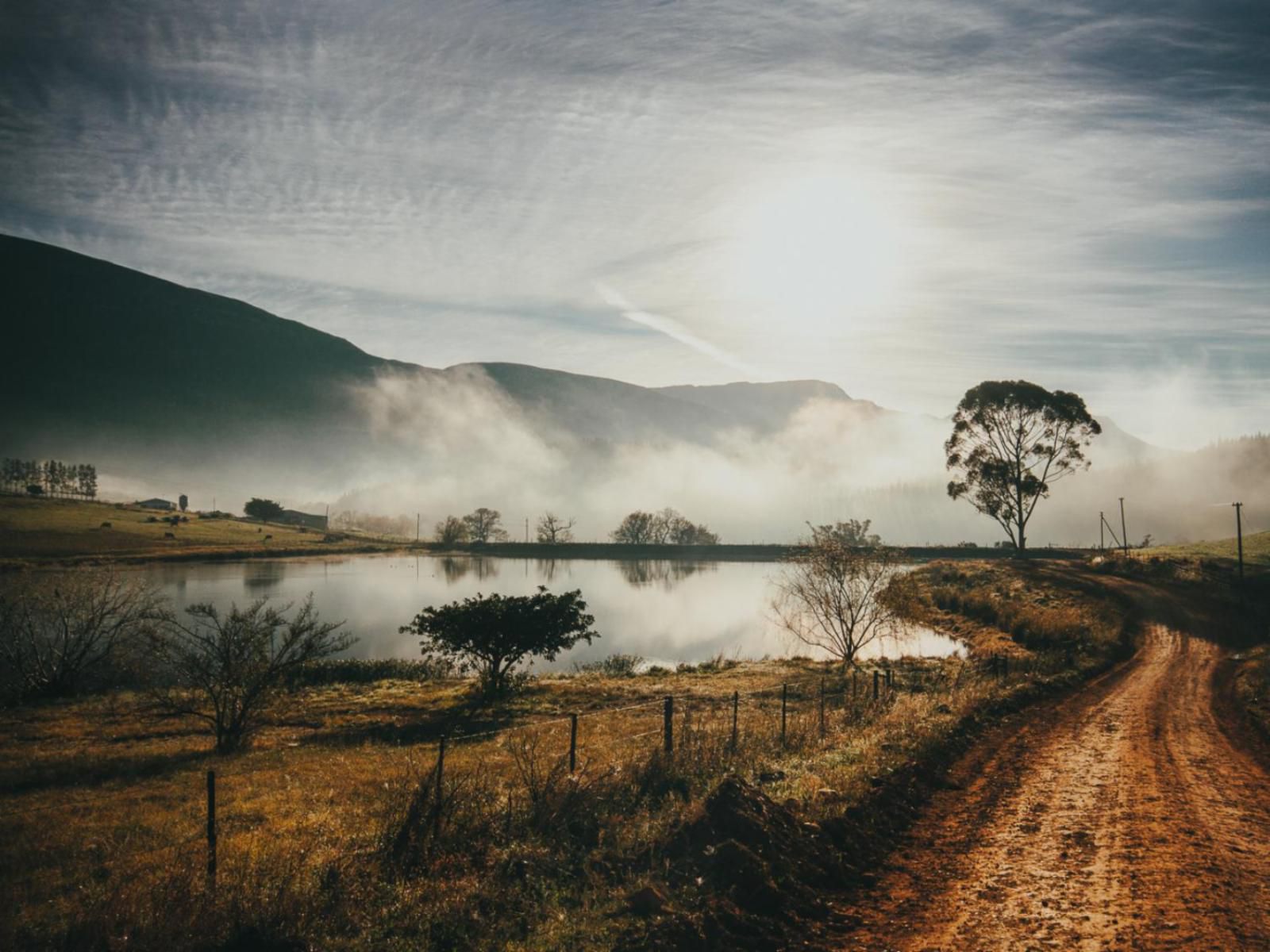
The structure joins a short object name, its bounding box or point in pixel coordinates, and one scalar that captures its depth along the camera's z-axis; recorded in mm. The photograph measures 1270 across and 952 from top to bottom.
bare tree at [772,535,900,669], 36000
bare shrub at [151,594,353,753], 23250
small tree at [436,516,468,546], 154962
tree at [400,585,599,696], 32938
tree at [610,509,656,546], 160375
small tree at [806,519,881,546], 108538
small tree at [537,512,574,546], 153625
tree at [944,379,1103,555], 61531
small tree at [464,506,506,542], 172125
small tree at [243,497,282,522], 192875
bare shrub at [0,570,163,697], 33281
